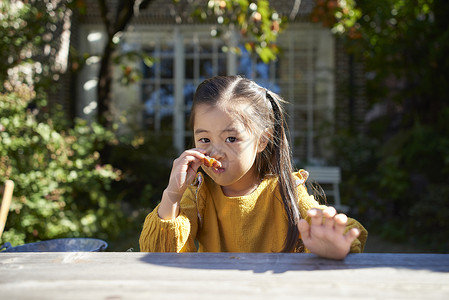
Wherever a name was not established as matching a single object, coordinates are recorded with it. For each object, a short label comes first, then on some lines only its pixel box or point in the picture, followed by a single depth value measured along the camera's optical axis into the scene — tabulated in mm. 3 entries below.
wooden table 702
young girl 1339
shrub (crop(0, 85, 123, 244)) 3102
